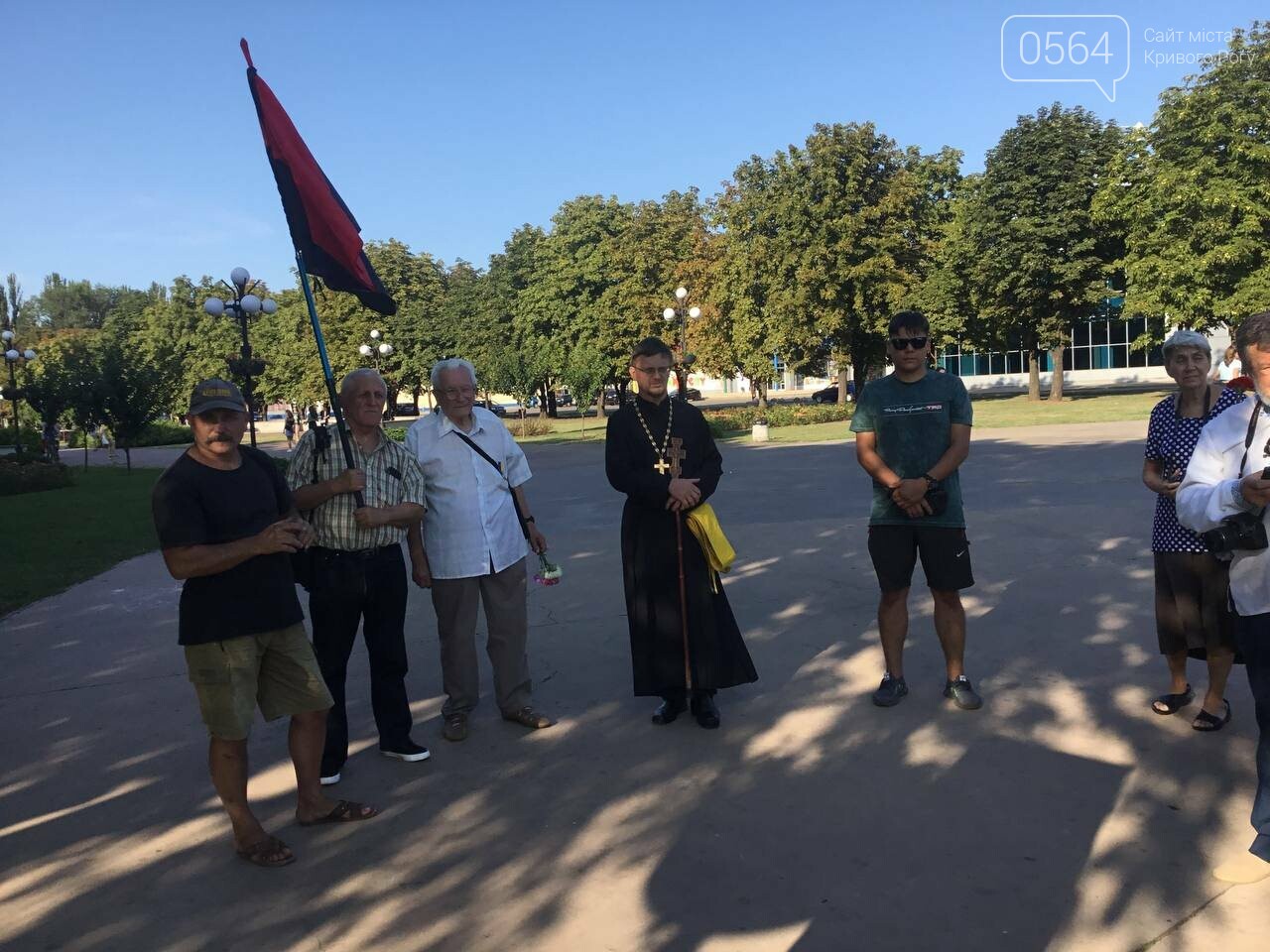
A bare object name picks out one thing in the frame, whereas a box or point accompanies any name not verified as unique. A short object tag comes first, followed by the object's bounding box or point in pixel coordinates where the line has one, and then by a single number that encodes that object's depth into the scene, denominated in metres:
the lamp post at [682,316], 27.69
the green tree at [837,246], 42.78
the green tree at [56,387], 32.91
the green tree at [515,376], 44.09
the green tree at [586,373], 45.41
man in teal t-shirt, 4.64
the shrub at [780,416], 35.75
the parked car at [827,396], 60.48
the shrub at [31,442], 36.03
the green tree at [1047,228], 41.06
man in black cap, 3.29
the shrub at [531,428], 41.69
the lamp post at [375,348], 28.03
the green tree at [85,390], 31.77
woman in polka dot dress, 4.25
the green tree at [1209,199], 35.31
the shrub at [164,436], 53.99
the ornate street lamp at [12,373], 32.06
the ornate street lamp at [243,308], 21.69
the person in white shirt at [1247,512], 2.88
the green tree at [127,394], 31.86
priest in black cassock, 4.73
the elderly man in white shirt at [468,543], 4.63
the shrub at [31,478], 22.30
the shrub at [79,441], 52.50
